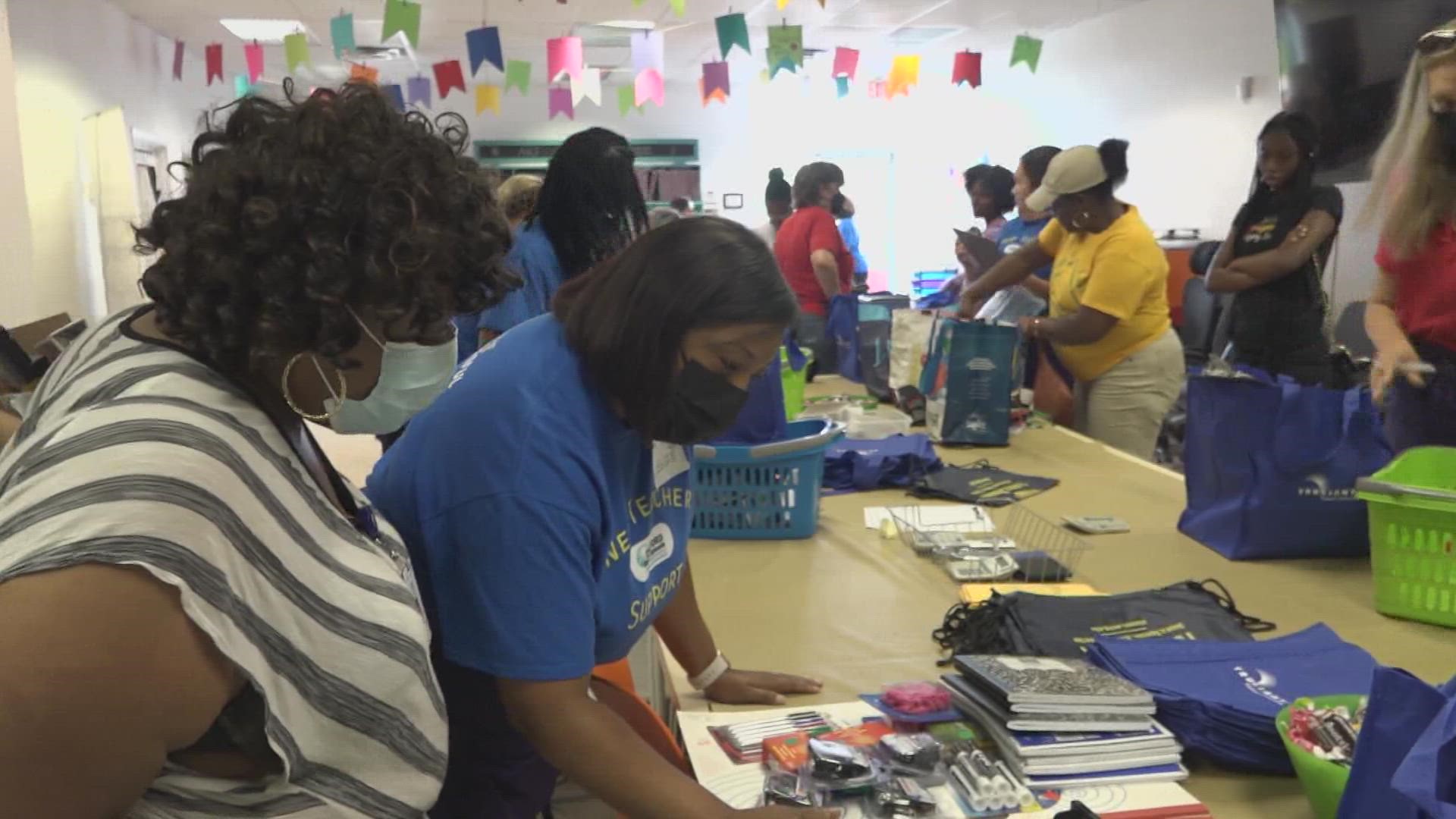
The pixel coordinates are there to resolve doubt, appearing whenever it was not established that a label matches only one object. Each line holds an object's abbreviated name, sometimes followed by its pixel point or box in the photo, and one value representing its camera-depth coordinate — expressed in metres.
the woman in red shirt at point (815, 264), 4.11
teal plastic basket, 2.03
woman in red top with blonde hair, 1.80
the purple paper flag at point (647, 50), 6.83
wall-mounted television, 4.59
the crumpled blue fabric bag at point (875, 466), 2.44
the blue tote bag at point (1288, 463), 1.77
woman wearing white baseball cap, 2.78
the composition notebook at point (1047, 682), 1.19
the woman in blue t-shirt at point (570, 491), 1.02
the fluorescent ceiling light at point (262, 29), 6.81
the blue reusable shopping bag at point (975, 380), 2.79
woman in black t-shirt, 3.03
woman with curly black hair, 0.67
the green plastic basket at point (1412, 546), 1.49
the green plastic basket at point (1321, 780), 1.02
